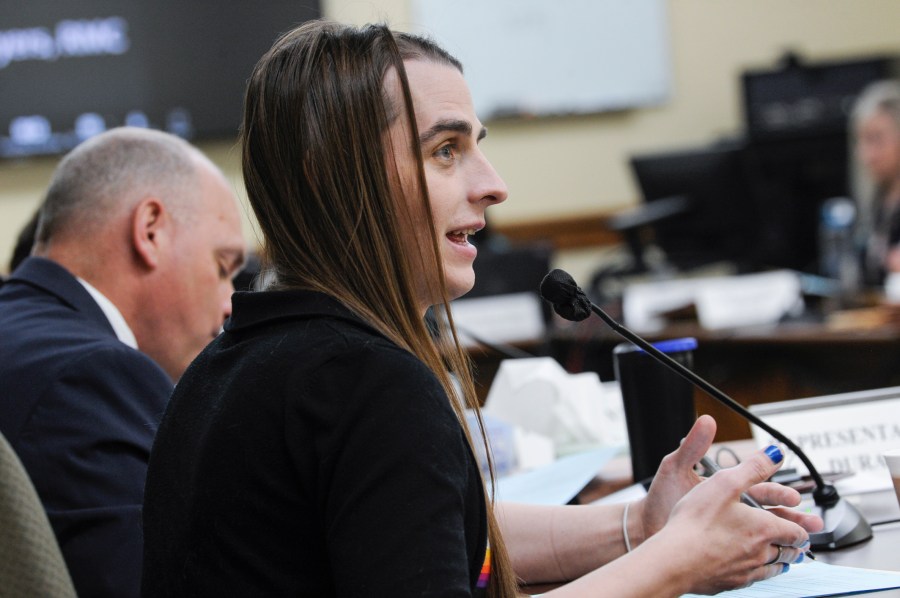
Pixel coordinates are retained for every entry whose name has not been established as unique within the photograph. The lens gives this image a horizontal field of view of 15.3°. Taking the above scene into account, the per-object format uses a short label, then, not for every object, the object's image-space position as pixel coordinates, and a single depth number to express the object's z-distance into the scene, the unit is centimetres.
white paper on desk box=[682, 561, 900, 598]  245
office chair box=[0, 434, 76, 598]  236
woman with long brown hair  232
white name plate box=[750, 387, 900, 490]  287
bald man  271
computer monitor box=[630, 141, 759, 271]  740
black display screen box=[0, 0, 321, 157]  816
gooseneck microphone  260
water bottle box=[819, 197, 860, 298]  681
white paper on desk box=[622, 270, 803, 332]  551
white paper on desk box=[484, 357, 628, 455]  313
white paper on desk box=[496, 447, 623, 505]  283
